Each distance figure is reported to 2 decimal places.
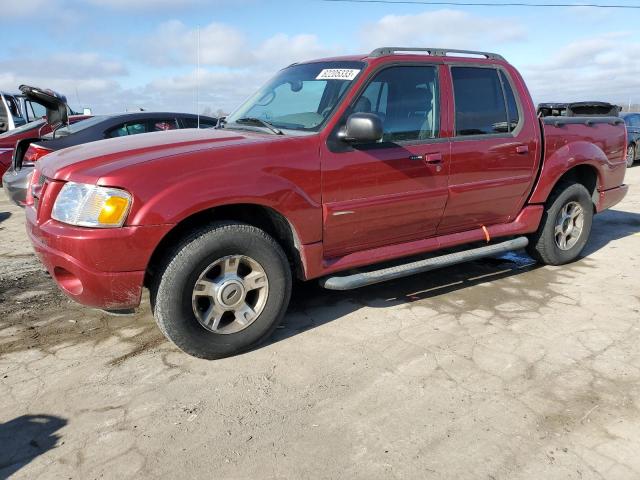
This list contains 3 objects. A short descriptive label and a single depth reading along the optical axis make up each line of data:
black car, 5.76
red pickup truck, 2.99
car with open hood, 6.77
